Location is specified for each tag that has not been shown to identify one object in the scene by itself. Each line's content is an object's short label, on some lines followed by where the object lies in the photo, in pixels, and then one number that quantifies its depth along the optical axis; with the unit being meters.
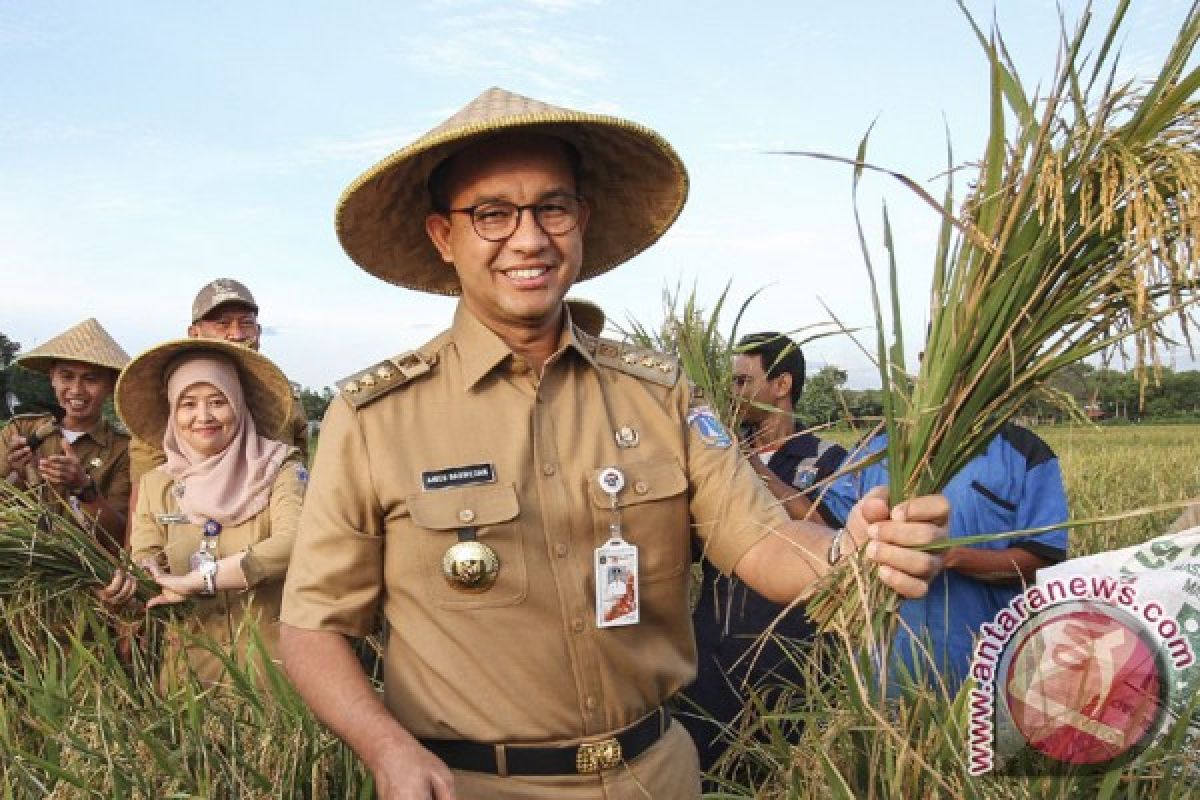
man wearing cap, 4.23
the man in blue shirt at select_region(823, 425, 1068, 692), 2.97
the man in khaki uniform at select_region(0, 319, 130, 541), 4.23
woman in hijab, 3.08
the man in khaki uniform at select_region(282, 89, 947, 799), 1.76
